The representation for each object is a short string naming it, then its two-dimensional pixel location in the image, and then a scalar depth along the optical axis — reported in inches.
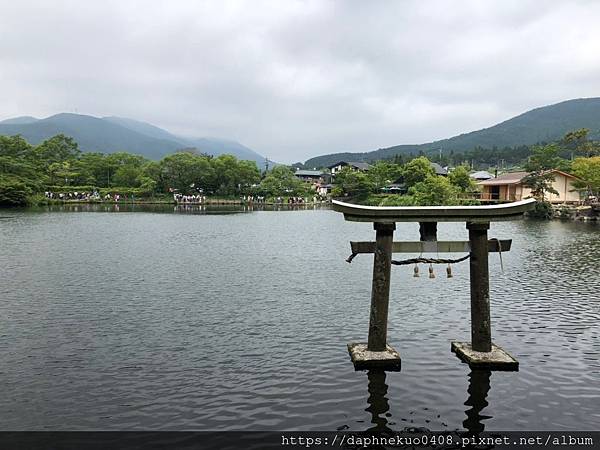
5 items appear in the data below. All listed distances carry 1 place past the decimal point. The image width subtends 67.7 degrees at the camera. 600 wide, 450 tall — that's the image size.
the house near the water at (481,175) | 3648.1
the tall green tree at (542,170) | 2213.3
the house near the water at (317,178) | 4597.2
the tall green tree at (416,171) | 3218.5
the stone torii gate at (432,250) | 336.8
